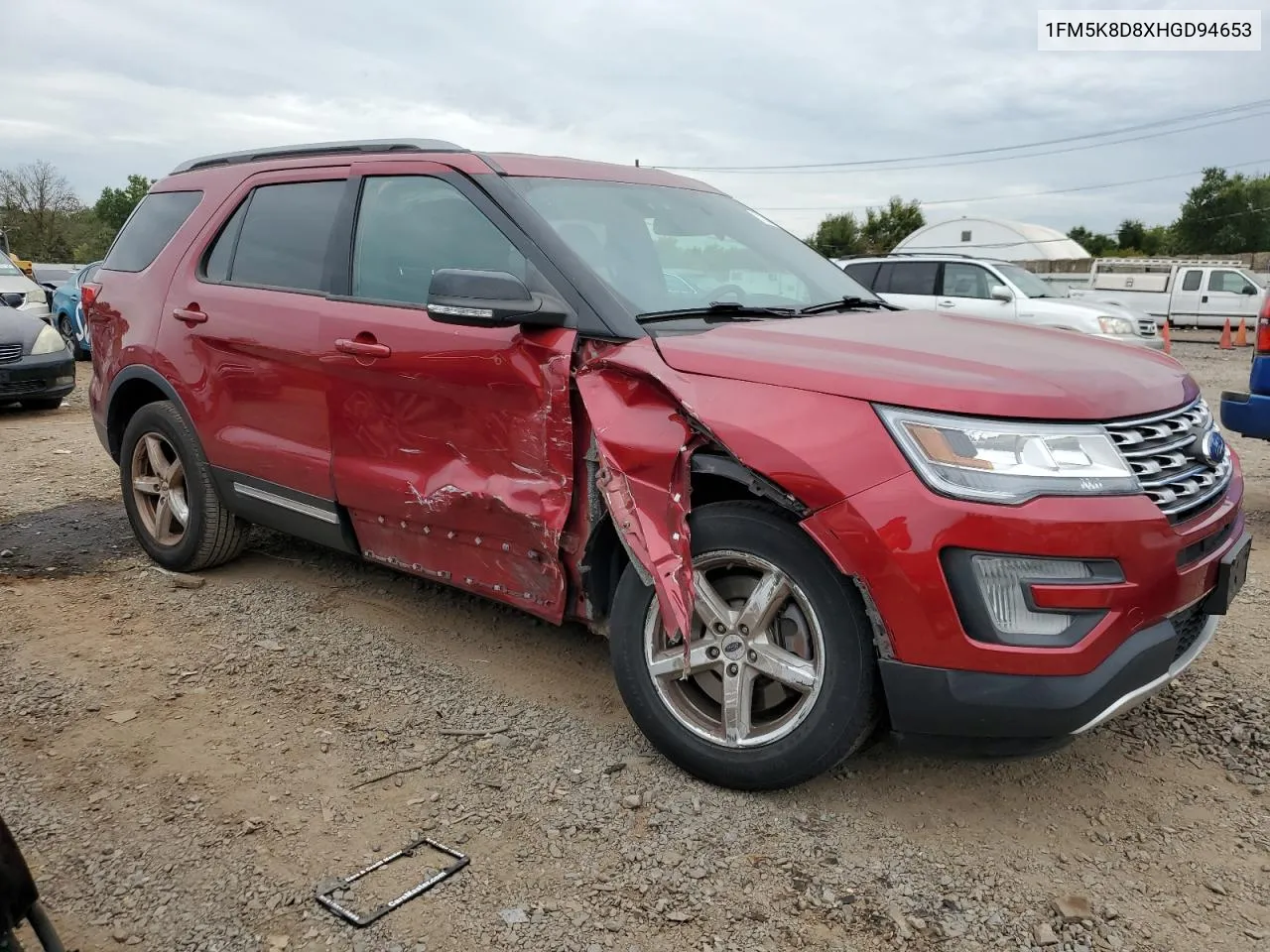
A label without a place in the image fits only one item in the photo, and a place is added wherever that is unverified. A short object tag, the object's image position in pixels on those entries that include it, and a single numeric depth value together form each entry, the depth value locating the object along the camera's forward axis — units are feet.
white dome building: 124.88
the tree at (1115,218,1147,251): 212.64
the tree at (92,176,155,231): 241.35
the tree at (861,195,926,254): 208.44
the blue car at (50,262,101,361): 47.96
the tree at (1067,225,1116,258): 214.90
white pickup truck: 75.00
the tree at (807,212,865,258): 214.90
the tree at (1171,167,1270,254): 183.21
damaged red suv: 7.89
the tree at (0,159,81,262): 181.78
